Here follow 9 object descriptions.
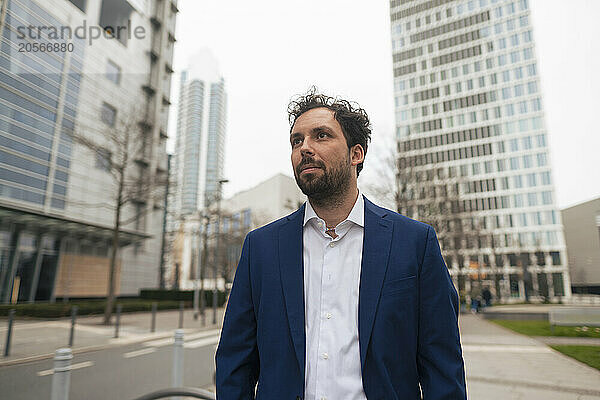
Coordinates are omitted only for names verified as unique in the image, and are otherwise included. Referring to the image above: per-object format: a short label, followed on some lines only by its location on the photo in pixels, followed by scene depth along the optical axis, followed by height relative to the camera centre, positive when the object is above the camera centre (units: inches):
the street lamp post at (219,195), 794.2 +175.9
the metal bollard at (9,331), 159.0 -25.1
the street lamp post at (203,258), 760.8 +39.1
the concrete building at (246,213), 1277.1 +243.4
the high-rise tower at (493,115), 2175.2 +1068.2
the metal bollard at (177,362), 184.7 -43.9
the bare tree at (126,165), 378.6 +143.5
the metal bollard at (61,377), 123.2 -34.1
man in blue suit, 51.8 -3.6
